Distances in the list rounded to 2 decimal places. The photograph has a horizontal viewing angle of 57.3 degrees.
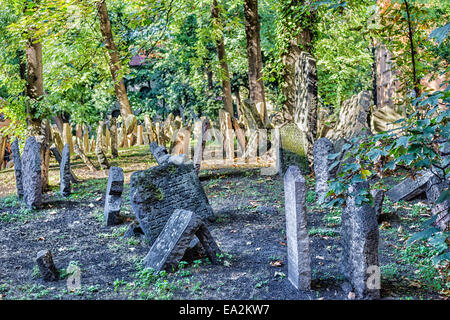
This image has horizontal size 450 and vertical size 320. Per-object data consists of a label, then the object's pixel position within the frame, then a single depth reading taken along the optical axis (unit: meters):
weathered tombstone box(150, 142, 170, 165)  9.06
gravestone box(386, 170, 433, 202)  6.99
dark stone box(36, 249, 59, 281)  4.75
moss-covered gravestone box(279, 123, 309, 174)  9.65
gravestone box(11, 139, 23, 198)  9.11
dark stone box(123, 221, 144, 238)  6.60
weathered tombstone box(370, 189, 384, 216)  5.88
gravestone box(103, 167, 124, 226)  7.28
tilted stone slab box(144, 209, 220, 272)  4.74
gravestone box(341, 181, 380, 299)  3.74
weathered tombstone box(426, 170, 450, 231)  5.01
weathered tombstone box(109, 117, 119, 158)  15.25
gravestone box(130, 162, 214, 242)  6.14
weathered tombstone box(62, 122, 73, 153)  16.39
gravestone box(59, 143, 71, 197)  9.58
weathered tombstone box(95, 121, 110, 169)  12.33
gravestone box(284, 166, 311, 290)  3.92
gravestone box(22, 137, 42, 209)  8.28
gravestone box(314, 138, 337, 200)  7.95
